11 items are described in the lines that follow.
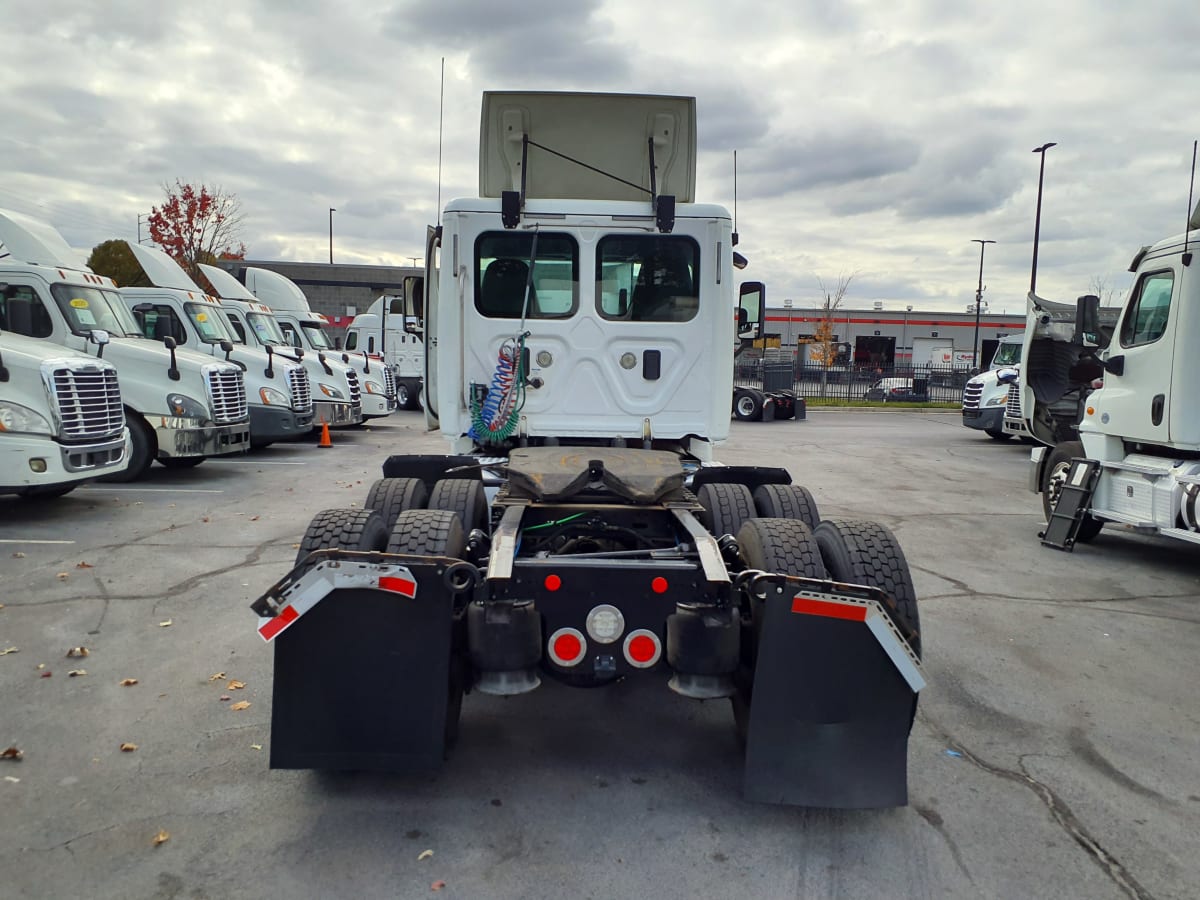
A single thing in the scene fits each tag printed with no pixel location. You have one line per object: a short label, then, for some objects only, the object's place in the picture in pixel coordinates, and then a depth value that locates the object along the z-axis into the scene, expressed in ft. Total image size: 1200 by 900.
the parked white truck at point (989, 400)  59.06
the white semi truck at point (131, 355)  33.12
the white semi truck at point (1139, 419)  22.99
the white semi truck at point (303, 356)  52.44
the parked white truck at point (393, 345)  79.10
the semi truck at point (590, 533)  10.50
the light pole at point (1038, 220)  87.69
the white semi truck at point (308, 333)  61.26
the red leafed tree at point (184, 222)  111.65
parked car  106.63
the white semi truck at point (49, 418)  26.43
